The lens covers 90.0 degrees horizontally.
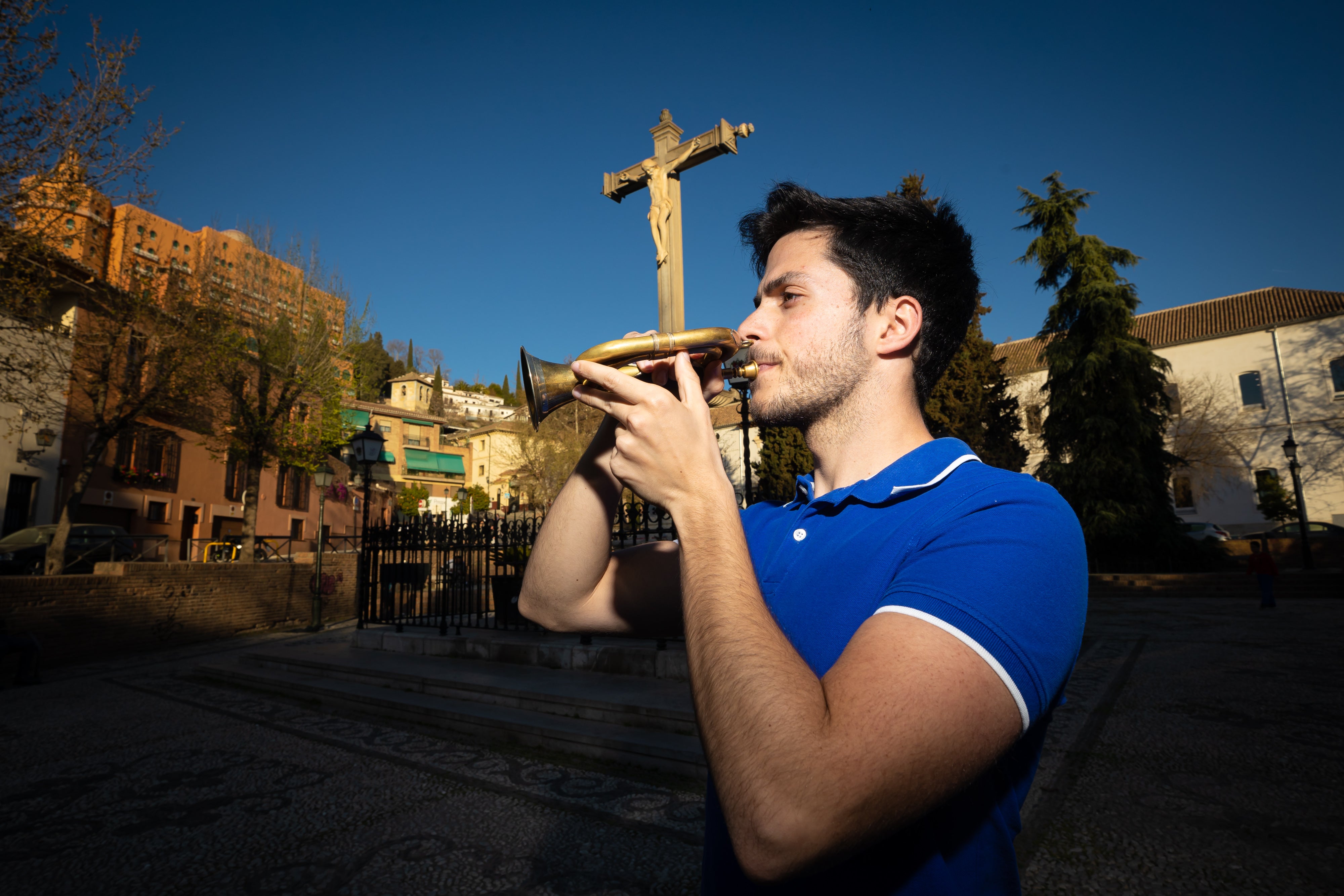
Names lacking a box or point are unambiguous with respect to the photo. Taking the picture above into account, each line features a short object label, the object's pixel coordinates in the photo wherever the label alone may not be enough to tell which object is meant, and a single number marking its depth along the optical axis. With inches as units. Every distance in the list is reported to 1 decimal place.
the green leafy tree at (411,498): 1656.0
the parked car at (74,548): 617.9
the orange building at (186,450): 774.5
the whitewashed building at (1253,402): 1234.6
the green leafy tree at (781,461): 809.5
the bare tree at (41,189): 319.6
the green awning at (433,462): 1964.8
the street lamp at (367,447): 517.0
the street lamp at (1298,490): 740.6
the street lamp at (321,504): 600.7
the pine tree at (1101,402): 832.9
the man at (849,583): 32.1
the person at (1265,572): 523.5
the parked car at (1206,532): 1063.4
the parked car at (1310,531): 1008.9
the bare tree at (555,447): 1218.6
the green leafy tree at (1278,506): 1152.8
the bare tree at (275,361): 794.2
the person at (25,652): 349.1
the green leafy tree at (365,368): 924.0
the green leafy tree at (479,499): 1830.7
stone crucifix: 392.2
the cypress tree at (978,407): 745.0
